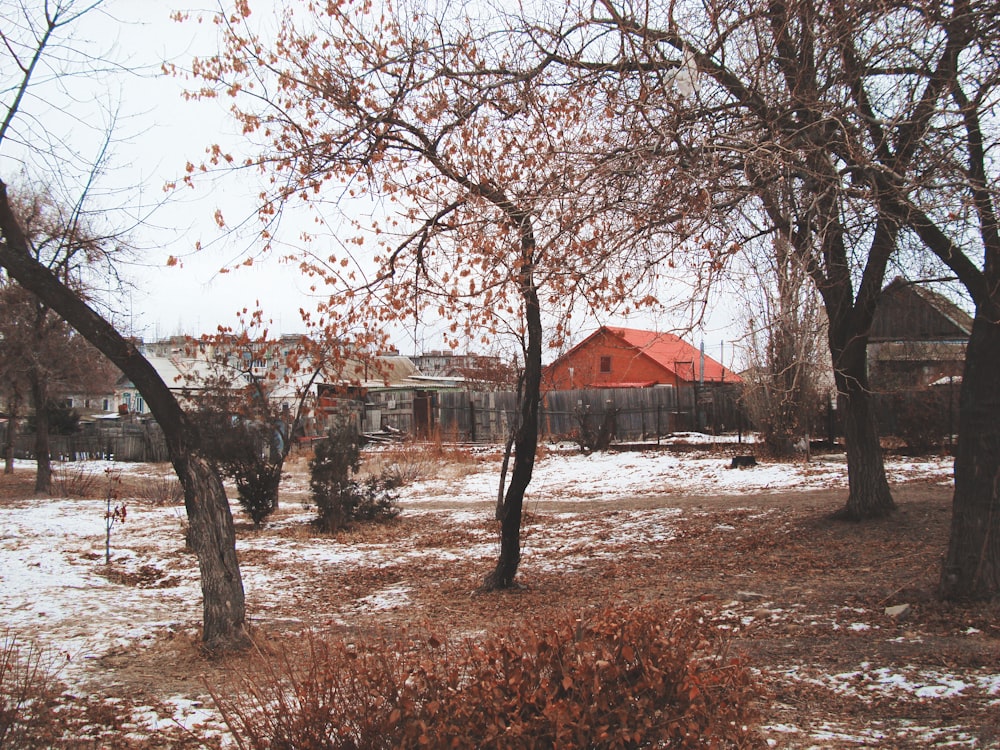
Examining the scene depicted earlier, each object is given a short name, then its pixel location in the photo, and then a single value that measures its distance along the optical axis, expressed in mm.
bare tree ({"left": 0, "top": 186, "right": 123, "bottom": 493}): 17500
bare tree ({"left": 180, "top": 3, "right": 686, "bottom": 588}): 6023
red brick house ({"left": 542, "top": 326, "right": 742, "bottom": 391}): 35659
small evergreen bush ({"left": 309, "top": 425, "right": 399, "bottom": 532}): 13398
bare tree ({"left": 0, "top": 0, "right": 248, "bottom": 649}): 5754
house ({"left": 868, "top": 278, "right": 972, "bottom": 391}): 19078
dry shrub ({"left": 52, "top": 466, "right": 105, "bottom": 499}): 18734
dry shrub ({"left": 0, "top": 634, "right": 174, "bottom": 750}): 3629
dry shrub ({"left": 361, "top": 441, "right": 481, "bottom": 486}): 20906
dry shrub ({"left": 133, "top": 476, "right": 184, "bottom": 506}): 17312
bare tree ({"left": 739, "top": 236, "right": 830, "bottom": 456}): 18094
